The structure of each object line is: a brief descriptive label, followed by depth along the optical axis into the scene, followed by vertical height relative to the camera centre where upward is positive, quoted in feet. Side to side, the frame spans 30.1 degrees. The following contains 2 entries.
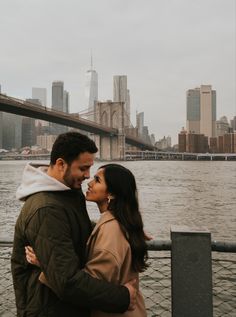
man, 4.64 -0.97
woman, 4.93 -0.94
